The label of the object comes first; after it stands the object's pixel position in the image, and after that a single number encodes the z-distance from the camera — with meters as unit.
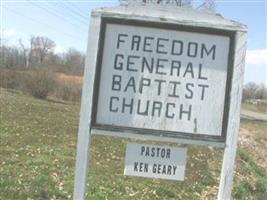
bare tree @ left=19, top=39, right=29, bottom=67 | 65.06
